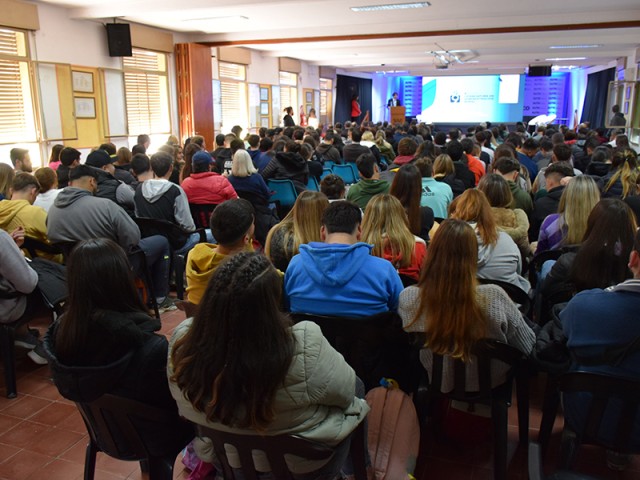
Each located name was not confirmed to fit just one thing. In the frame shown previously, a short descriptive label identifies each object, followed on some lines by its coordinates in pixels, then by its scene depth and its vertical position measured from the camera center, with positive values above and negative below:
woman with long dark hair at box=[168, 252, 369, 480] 1.28 -0.62
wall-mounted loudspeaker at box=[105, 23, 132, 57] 7.99 +1.23
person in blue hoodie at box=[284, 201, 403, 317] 2.04 -0.64
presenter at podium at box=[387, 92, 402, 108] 18.88 +0.73
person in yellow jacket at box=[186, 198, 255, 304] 2.41 -0.59
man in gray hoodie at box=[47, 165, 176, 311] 3.30 -0.63
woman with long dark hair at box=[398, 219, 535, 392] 1.87 -0.66
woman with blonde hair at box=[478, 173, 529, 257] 3.32 -0.57
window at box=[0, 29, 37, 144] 6.50 +0.34
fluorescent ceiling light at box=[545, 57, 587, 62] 15.21 +1.91
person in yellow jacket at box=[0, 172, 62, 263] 3.26 -0.59
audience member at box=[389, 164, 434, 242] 3.43 -0.46
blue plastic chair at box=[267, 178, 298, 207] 5.28 -0.72
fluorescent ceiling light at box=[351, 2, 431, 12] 7.08 +1.63
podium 16.91 +0.25
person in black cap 4.21 -0.58
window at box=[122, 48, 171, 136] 8.79 +0.49
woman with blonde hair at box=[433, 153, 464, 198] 4.99 -0.49
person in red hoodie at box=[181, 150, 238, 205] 4.41 -0.57
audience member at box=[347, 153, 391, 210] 4.16 -0.53
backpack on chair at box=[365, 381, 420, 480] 1.92 -1.17
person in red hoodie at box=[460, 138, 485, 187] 5.87 -0.50
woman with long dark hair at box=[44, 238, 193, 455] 1.56 -0.68
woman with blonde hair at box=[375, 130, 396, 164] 8.41 -0.44
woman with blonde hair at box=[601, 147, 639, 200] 4.11 -0.48
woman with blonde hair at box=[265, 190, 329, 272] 2.85 -0.61
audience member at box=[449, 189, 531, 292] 2.65 -0.63
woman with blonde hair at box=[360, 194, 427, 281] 2.65 -0.59
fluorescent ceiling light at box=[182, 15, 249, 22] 8.13 +1.62
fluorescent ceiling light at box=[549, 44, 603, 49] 12.26 +1.82
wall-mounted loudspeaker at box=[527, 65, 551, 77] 16.23 +1.64
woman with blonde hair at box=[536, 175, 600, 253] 3.06 -0.51
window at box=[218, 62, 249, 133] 11.82 +0.59
